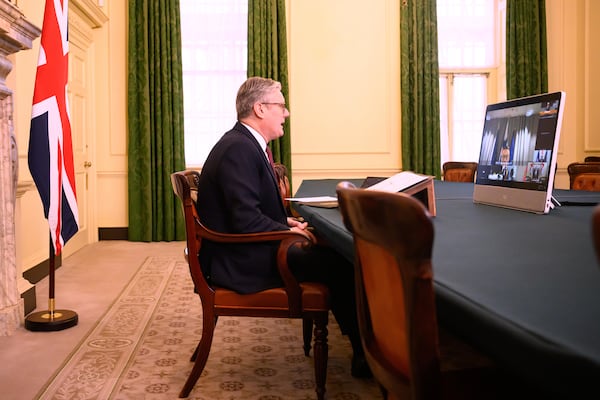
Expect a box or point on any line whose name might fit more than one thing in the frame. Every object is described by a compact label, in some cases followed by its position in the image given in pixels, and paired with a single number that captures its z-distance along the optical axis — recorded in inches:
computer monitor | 84.4
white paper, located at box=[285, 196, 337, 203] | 115.0
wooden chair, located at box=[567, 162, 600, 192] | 148.1
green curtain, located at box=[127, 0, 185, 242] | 288.7
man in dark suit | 98.7
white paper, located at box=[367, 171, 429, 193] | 90.5
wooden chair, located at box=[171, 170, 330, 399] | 96.4
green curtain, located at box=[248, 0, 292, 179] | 292.4
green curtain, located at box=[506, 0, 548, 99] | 302.8
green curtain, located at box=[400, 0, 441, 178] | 299.4
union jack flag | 145.3
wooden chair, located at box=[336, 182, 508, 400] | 39.3
